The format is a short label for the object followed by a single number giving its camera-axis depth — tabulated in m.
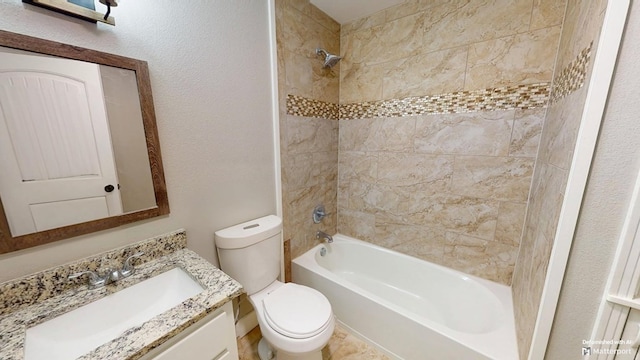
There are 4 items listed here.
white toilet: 1.10
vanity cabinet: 0.72
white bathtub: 1.19
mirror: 0.74
